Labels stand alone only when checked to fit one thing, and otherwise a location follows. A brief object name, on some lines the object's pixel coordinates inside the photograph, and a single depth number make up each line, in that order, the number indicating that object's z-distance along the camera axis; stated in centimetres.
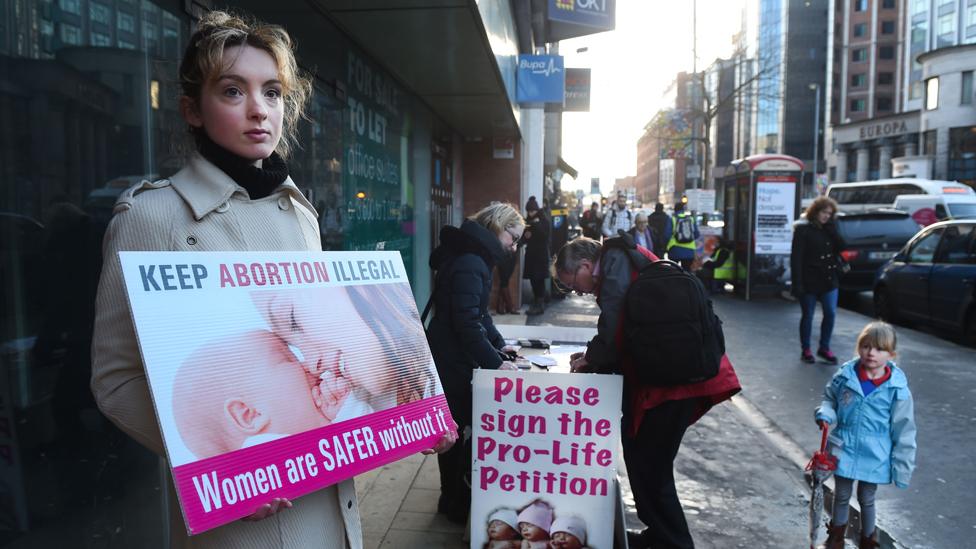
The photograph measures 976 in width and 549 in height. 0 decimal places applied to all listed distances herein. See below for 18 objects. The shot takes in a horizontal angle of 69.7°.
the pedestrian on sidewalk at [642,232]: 1386
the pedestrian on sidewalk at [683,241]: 1387
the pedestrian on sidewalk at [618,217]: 1872
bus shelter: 1438
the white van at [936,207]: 2191
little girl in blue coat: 360
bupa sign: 1058
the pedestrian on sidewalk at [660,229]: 1631
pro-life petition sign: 335
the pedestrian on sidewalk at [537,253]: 1196
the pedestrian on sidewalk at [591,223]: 2212
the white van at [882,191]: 2626
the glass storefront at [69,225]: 210
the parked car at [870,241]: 1331
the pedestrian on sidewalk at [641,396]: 342
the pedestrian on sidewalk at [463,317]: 380
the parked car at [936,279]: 955
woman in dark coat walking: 798
